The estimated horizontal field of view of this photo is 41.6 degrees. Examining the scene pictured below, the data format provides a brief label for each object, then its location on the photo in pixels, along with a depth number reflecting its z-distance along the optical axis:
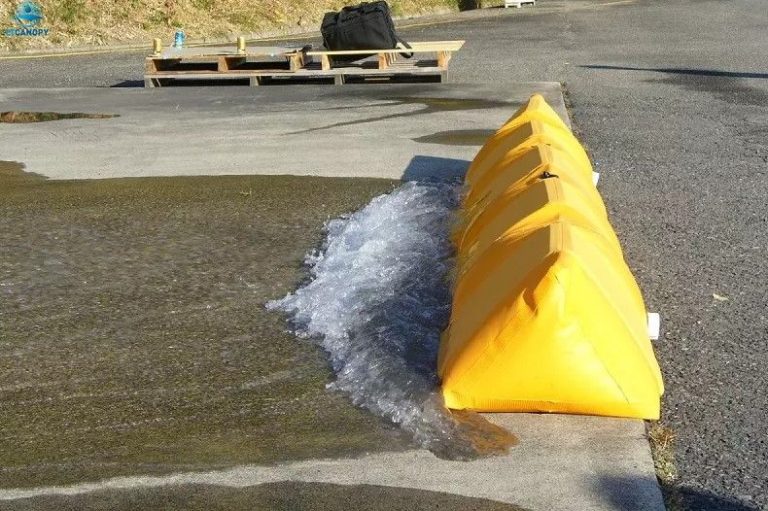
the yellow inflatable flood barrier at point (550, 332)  4.20
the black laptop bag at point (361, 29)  14.87
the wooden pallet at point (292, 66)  14.55
